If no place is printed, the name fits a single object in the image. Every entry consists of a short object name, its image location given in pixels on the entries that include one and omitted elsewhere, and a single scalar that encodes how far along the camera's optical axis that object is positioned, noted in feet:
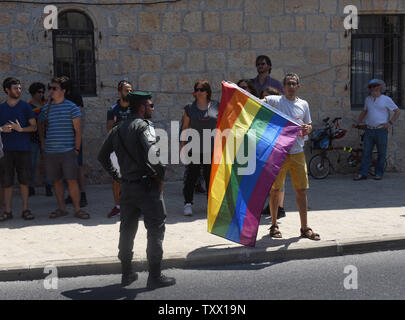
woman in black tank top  26.40
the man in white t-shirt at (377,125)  36.65
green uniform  17.13
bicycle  36.55
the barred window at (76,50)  35.91
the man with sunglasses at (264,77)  28.60
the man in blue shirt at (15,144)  26.43
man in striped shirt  25.95
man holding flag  22.04
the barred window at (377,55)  38.78
